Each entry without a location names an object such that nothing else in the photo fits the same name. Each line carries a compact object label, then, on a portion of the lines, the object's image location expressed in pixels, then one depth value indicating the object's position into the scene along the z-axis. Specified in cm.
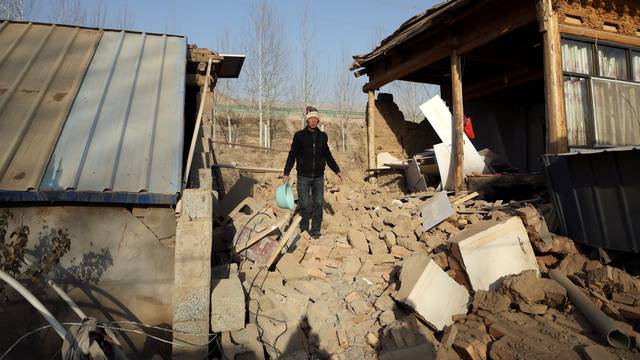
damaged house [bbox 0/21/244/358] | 379
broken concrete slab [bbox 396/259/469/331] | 395
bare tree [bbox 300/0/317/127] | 2552
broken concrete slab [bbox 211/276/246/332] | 366
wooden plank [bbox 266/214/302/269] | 499
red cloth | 839
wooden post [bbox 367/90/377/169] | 1122
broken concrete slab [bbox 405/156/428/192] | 954
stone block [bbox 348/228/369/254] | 592
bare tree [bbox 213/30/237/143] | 2596
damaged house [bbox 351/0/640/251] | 433
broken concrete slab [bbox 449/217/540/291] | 429
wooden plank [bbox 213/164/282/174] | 697
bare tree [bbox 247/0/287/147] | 2291
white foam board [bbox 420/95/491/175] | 810
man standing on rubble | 590
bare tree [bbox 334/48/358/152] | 2798
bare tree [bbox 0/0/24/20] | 1591
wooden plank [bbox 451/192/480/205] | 701
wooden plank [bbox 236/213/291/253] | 515
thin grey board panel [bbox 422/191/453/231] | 618
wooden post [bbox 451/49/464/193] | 796
